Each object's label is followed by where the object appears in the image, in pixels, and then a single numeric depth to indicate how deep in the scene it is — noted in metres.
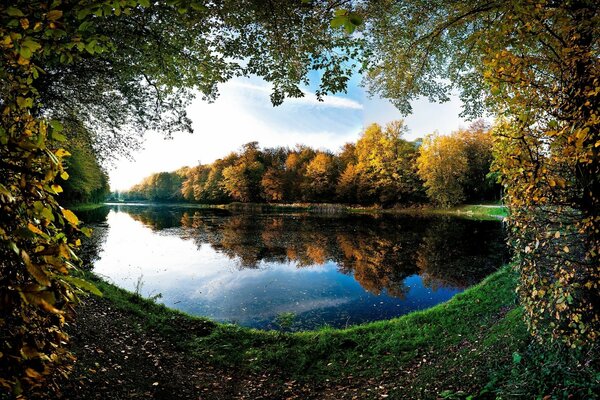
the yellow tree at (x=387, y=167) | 60.34
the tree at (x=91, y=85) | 1.96
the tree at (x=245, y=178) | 90.75
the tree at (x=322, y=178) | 72.50
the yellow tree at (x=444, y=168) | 51.69
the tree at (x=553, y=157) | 4.25
